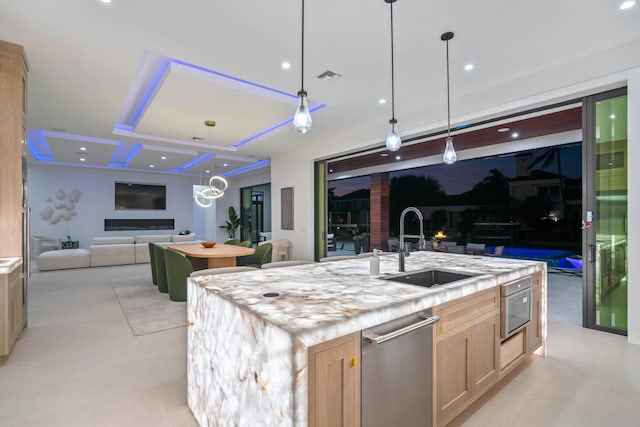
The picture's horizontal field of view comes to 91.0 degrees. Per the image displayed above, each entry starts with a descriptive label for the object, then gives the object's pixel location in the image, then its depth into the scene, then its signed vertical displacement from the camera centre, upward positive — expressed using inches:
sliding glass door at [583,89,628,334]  125.2 +1.0
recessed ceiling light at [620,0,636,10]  96.9 +65.8
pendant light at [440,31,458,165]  125.3 +24.2
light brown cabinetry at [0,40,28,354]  118.6 +23.1
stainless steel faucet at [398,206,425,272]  89.1 -7.9
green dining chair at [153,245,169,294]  199.8 -35.9
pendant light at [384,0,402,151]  119.8 +29.1
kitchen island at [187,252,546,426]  44.1 -17.6
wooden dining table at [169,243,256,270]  186.4 -23.0
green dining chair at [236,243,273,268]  210.8 -29.0
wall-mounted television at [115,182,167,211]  417.4 +26.4
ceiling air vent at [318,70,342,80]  141.9 +64.6
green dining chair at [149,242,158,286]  218.2 -34.0
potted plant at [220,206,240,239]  478.3 -13.1
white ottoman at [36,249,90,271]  275.6 -39.5
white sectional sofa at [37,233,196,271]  279.3 -36.8
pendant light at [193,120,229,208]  214.5 +21.6
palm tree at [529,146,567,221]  275.9 +49.6
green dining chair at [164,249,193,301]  175.6 -31.7
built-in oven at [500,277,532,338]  84.4 -25.7
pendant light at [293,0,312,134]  91.3 +28.9
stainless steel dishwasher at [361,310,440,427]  51.6 -27.9
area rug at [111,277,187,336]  139.9 -48.8
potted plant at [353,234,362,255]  387.5 -35.3
